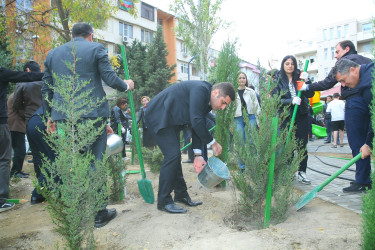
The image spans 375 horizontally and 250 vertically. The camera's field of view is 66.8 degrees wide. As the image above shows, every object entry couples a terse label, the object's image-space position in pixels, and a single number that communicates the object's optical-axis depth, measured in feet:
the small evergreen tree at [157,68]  80.33
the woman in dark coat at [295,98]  14.52
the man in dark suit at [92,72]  9.61
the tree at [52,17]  25.03
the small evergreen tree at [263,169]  9.36
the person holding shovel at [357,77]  11.03
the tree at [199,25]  71.87
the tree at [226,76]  14.03
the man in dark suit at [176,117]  10.25
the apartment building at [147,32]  92.27
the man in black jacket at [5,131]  11.51
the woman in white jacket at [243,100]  17.02
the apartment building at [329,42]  158.86
